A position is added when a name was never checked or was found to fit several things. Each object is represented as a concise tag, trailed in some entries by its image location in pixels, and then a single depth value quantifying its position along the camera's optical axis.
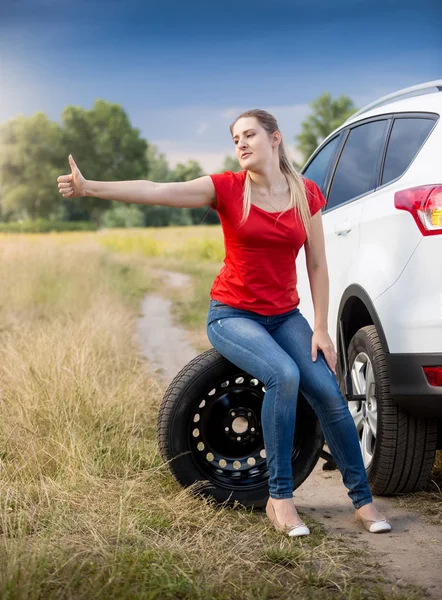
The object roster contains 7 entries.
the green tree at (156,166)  83.75
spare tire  4.34
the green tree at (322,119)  71.88
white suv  3.91
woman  4.01
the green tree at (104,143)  78.19
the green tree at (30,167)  68.44
